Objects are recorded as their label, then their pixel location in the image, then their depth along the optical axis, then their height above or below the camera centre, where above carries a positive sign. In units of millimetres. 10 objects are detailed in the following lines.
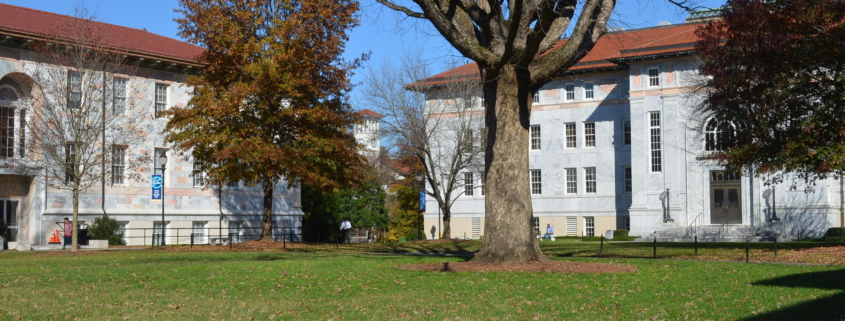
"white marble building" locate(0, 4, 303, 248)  33969 +1046
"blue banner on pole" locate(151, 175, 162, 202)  35656 +1050
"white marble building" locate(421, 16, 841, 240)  45000 +2632
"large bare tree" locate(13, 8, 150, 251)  28469 +4083
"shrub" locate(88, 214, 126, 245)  35562 -772
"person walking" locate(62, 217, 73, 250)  33562 -807
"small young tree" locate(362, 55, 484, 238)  41281 +4529
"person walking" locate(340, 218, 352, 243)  46906 -802
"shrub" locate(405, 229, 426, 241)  58691 -1772
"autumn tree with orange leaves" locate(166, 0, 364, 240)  29938 +4313
